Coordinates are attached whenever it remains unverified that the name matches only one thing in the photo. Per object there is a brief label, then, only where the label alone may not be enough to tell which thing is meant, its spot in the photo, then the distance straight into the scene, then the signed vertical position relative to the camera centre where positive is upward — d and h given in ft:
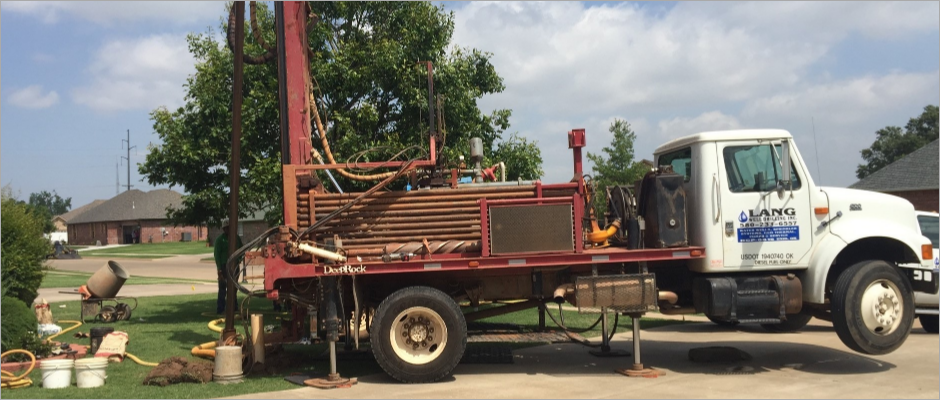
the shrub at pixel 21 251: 38.27 -0.30
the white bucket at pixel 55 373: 29.48 -4.90
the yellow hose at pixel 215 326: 42.86 -4.90
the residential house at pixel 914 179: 106.01 +5.84
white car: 39.88 -4.07
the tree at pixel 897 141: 198.29 +20.11
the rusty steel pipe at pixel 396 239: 30.35 -0.19
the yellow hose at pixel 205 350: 35.94 -5.12
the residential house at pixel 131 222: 276.21 +7.67
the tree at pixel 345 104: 45.55 +8.07
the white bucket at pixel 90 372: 29.14 -4.85
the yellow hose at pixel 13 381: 29.55 -5.18
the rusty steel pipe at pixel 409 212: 30.42 +0.85
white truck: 29.68 -0.43
